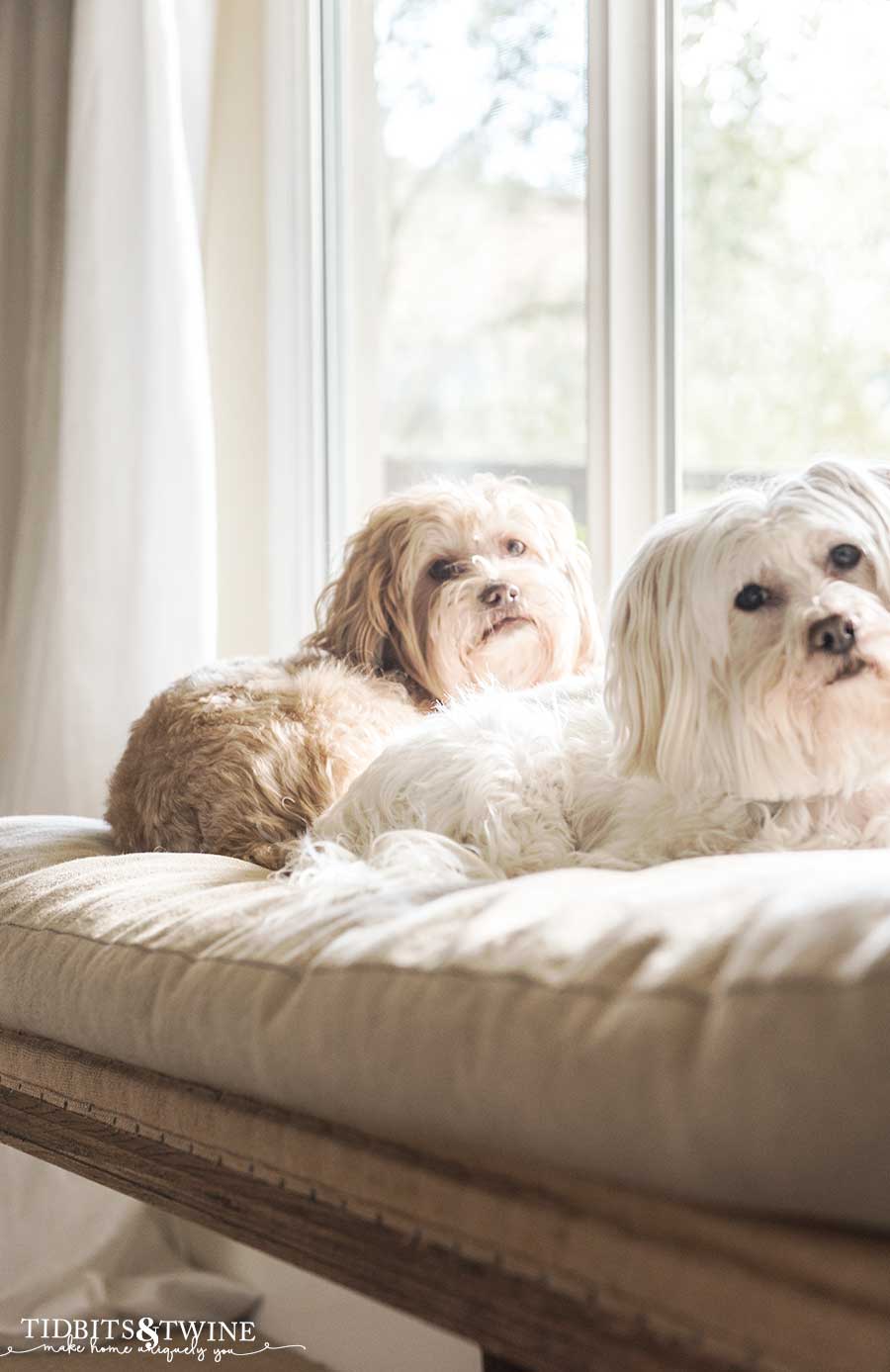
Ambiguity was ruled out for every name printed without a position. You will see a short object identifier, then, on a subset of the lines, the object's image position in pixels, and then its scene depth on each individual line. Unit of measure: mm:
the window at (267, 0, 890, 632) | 2035
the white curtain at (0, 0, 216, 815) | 2479
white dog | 1159
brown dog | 1592
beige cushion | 674
